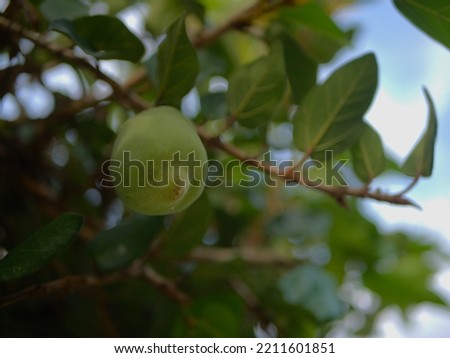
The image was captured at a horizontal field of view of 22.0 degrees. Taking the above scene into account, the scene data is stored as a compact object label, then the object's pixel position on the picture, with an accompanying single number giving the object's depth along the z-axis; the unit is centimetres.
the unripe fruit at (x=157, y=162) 44
